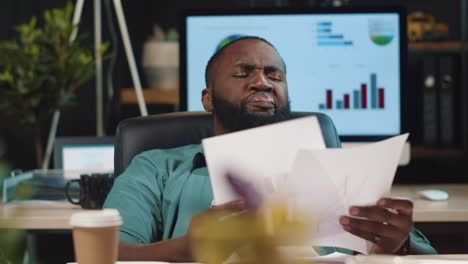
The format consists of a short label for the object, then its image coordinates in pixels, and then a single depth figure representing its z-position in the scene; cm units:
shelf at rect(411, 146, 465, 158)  329
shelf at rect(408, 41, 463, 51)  351
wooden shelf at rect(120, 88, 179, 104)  338
